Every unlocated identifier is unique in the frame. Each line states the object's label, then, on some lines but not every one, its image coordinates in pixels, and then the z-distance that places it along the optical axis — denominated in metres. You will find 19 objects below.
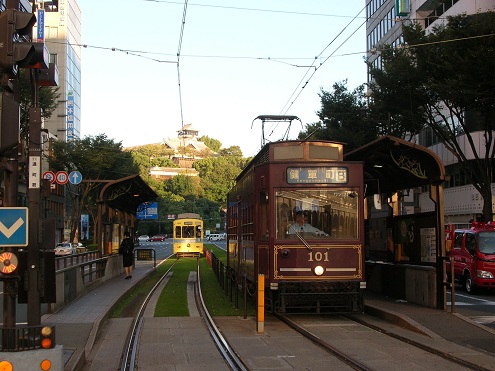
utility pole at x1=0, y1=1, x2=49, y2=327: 7.42
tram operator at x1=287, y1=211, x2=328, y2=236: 14.02
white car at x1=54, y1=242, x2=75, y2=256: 49.17
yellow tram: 49.12
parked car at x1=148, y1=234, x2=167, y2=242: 106.08
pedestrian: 25.47
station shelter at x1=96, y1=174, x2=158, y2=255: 24.92
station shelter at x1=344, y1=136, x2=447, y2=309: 14.94
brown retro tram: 13.77
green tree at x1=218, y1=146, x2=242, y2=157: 159.12
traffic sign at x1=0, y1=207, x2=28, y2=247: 7.77
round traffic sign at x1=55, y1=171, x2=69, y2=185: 27.22
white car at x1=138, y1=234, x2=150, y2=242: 105.39
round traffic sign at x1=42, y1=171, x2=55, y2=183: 22.32
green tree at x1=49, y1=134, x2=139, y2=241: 53.28
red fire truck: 20.89
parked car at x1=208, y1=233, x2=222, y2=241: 110.84
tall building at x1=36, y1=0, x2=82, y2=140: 71.50
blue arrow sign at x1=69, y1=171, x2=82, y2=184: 27.27
